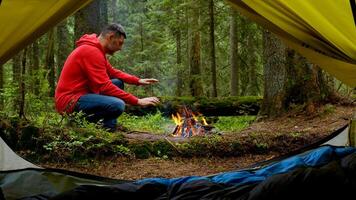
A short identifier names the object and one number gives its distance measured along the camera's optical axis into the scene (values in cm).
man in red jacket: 498
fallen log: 754
